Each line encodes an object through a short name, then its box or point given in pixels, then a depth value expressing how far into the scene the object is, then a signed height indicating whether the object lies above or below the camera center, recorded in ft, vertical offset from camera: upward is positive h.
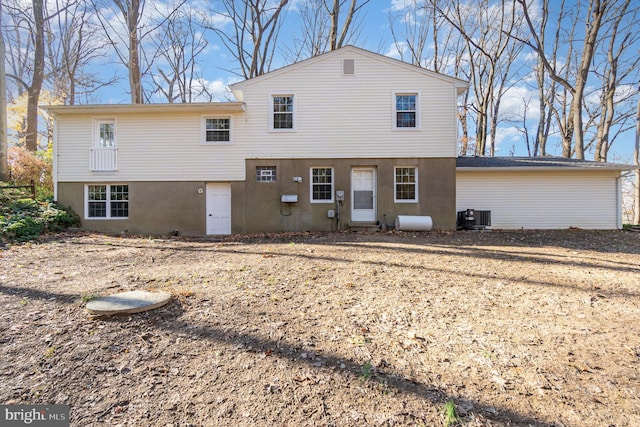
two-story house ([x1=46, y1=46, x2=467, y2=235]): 34.81 +7.46
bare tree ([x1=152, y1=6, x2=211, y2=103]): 65.77 +32.41
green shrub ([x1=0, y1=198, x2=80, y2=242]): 25.31 -0.49
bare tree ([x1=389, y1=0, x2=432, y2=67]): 64.33 +36.64
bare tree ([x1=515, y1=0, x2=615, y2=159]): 43.93 +25.55
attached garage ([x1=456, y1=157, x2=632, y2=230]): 36.61 +2.22
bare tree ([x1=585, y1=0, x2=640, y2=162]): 54.39 +24.68
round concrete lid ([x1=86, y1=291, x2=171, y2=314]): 10.66 -3.51
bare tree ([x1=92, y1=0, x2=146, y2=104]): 50.14 +30.71
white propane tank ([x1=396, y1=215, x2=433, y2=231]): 32.71 -1.33
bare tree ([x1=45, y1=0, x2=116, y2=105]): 57.93 +30.70
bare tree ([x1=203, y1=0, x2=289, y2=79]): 56.24 +36.19
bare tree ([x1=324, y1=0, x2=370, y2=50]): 51.67 +34.73
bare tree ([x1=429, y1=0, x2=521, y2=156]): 57.16 +32.41
